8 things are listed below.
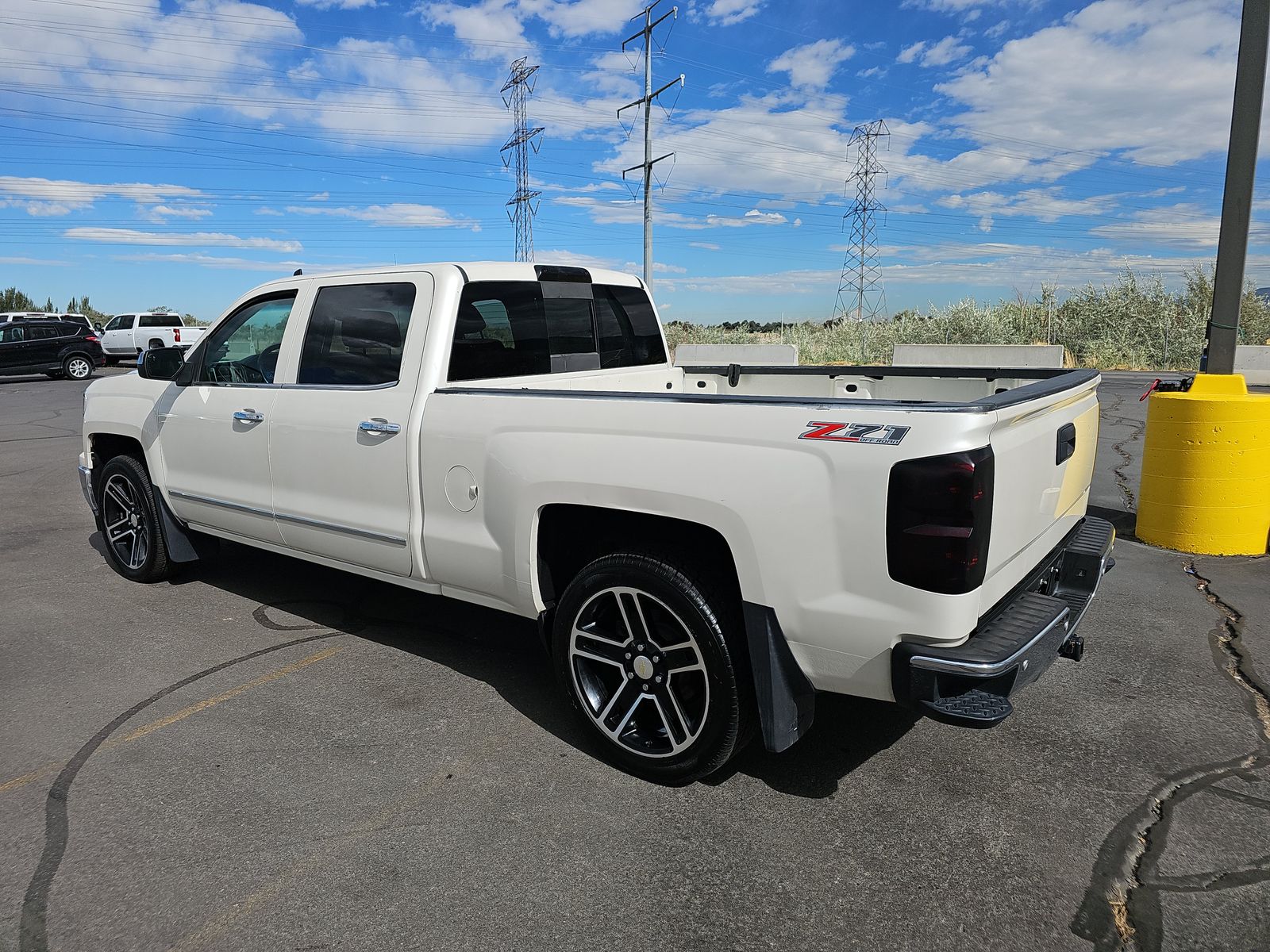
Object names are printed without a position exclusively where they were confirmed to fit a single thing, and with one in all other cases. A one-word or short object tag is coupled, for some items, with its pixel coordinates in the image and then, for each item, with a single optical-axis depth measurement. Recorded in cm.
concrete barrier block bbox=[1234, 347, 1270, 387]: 1731
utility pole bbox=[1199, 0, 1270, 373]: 643
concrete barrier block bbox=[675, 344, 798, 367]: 1780
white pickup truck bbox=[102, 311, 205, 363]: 3042
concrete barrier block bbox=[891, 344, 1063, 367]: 1527
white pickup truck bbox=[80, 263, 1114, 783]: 263
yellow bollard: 601
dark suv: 2544
